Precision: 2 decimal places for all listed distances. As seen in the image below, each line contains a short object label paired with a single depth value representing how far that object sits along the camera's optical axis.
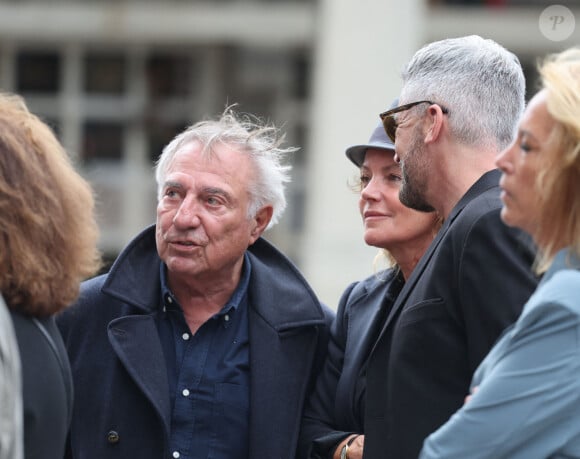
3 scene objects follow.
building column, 32.19
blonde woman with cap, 7.28
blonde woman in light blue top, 4.41
